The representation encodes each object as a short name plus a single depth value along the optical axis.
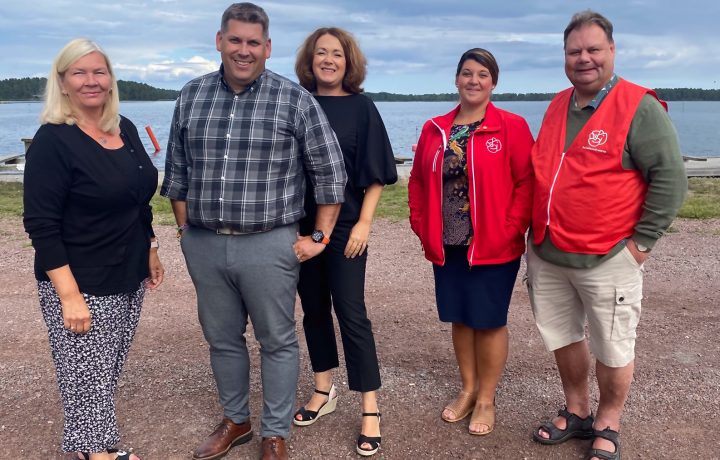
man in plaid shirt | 2.89
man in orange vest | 2.83
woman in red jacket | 3.20
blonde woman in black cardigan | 2.68
